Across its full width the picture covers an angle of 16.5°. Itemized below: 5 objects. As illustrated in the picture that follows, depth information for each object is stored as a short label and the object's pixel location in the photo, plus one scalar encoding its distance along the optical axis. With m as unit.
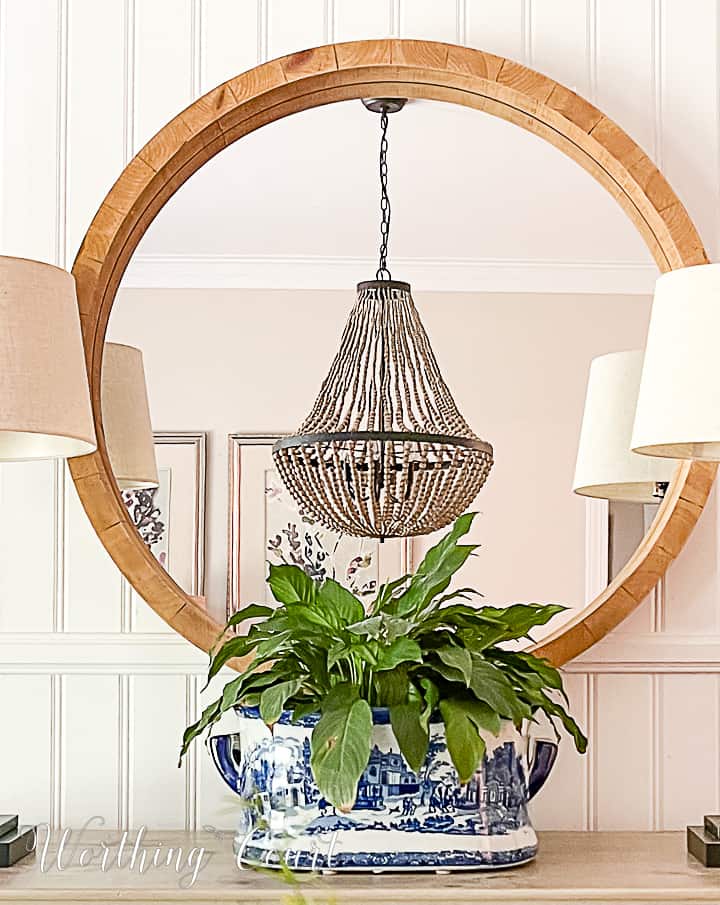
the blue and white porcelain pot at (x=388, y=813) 3.57
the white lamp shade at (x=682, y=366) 3.55
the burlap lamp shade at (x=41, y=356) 3.53
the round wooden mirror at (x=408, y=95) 3.94
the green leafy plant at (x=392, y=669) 3.52
